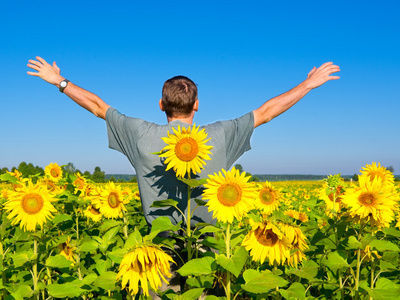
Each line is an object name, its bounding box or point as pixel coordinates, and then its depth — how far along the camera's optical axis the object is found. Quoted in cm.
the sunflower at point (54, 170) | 589
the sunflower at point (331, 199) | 418
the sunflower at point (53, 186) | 458
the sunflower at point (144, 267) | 208
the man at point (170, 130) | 309
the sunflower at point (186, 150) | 277
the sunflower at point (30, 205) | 334
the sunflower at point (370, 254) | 324
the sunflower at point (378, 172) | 396
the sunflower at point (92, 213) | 478
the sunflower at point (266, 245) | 257
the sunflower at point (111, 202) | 421
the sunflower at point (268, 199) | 443
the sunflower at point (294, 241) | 272
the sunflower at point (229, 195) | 252
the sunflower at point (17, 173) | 561
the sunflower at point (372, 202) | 293
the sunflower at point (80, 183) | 506
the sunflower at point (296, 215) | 533
